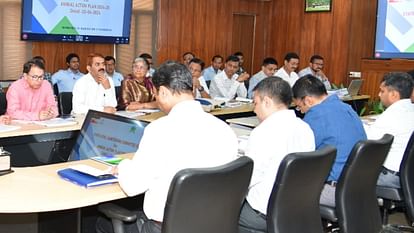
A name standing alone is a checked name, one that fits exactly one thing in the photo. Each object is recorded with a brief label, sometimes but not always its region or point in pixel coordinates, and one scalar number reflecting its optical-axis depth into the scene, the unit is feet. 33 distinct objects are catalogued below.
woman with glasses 17.79
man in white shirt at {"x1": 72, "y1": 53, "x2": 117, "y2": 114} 16.34
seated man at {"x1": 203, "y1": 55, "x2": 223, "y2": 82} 29.81
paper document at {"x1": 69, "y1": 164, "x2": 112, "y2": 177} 8.21
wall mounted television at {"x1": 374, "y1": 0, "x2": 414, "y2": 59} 30.37
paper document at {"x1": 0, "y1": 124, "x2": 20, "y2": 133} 12.45
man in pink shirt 14.17
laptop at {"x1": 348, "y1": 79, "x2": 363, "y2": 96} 25.63
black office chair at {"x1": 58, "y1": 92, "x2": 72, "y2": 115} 16.94
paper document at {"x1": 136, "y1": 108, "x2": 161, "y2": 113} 16.72
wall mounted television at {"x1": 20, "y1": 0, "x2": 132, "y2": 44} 24.29
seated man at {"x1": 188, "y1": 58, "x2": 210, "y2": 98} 21.21
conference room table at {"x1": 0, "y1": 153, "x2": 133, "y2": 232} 6.98
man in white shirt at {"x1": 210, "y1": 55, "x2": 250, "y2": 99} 24.45
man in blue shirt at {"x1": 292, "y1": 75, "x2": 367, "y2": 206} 10.09
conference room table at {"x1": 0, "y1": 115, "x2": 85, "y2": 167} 12.58
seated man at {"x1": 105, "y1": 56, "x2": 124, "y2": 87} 25.83
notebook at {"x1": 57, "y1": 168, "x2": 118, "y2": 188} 7.90
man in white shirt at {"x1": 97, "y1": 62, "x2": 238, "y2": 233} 7.02
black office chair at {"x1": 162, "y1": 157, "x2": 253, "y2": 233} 6.34
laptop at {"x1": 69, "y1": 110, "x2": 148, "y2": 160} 10.15
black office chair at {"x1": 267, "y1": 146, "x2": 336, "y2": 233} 7.74
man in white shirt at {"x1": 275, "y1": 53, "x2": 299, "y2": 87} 26.66
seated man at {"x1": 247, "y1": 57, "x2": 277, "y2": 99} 25.55
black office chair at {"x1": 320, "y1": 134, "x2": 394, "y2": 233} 9.18
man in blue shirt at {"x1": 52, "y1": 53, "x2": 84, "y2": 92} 24.84
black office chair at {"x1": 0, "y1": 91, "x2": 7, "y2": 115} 16.03
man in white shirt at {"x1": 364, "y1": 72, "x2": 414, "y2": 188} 11.78
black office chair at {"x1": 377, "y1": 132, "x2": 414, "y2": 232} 11.15
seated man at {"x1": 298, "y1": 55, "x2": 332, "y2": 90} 28.09
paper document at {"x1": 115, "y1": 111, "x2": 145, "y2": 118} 15.87
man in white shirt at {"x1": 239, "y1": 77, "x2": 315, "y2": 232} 8.43
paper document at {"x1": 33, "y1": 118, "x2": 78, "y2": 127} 13.63
